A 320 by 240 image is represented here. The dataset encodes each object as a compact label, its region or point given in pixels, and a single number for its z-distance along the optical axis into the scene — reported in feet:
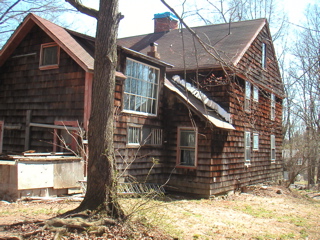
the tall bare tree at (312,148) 64.69
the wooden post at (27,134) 40.22
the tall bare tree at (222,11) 22.74
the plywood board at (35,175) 31.14
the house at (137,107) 38.29
